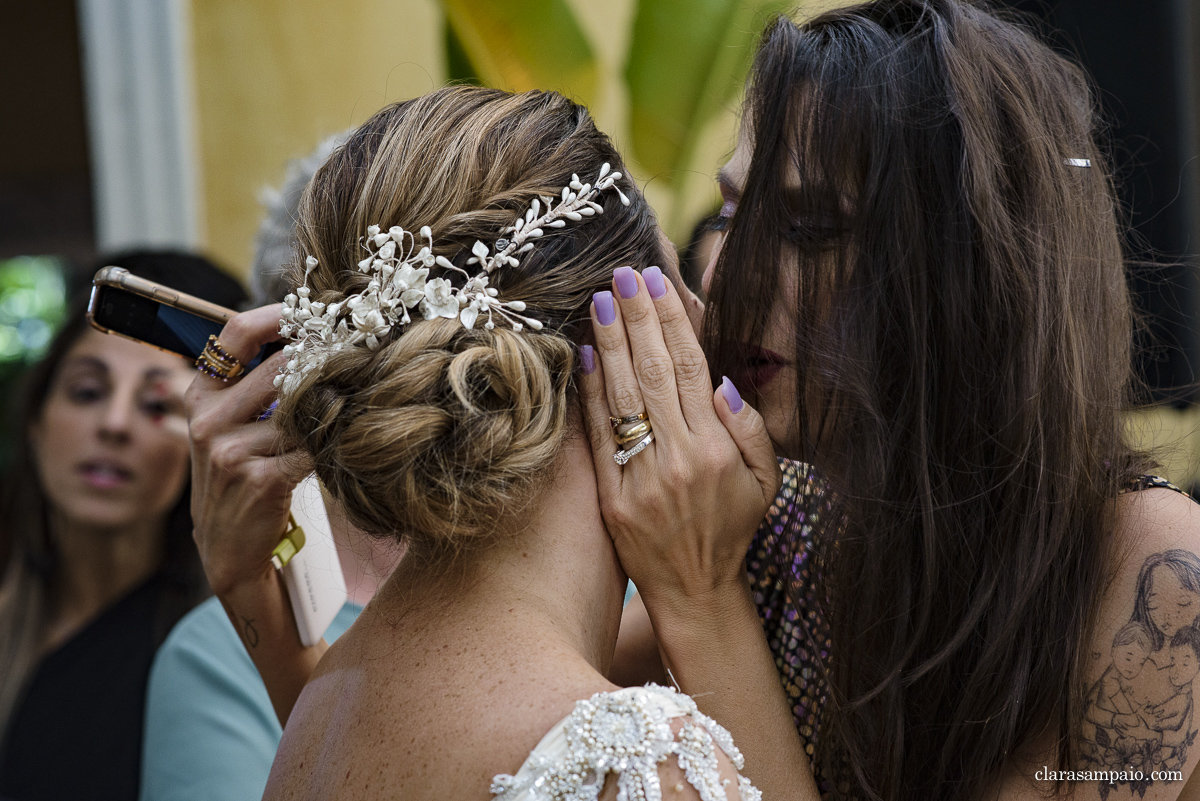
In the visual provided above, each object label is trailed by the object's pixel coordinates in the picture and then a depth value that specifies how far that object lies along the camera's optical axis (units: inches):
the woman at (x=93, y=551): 102.1
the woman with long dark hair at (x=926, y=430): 50.8
